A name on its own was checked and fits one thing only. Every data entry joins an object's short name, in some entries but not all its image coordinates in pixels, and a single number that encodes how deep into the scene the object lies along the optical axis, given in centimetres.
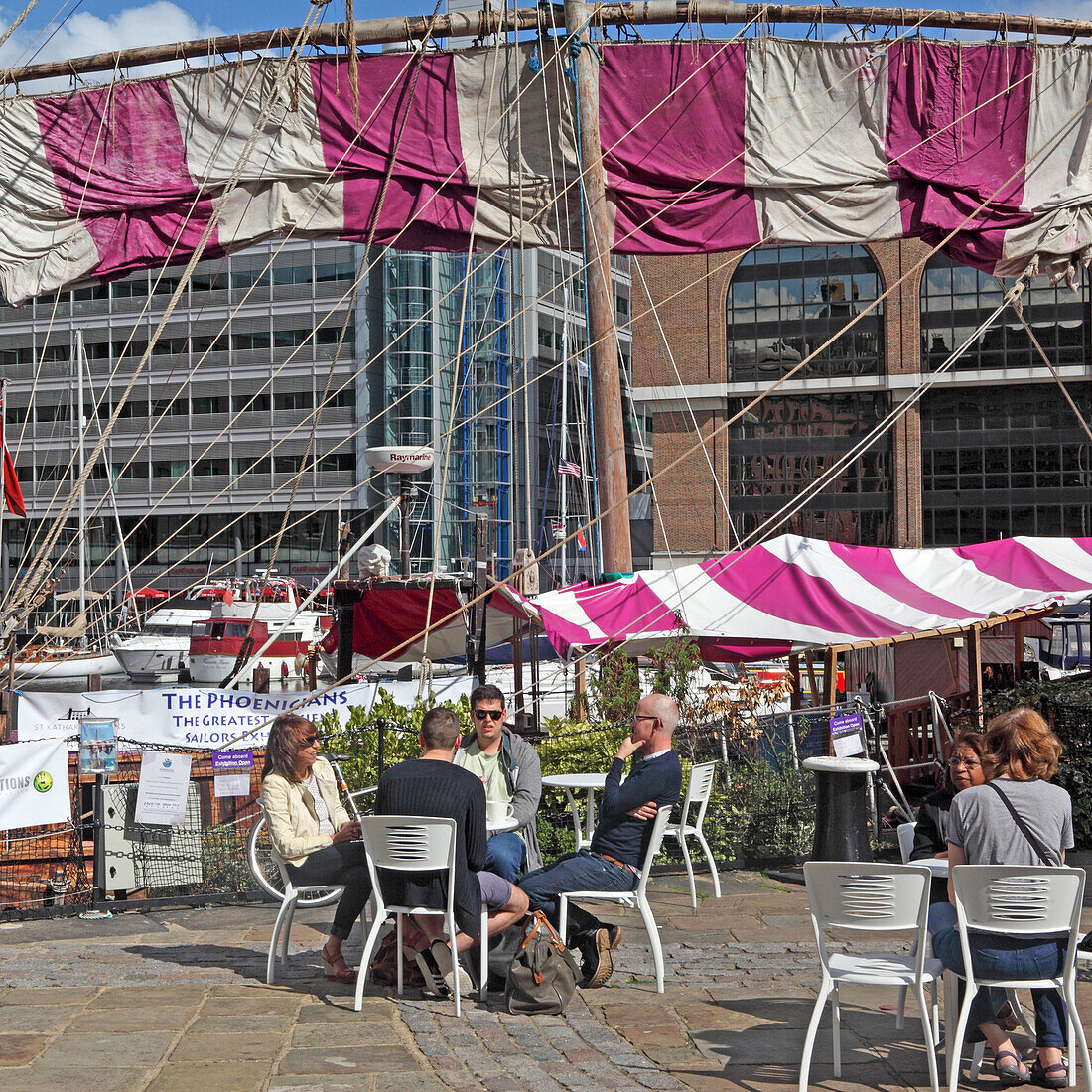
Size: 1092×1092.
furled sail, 1179
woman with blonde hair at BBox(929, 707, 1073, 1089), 478
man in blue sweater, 644
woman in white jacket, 641
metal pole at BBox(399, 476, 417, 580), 1346
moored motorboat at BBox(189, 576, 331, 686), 3853
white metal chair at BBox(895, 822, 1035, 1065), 497
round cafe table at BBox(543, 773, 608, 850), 844
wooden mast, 1096
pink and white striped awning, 1220
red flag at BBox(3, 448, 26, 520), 1420
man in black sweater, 596
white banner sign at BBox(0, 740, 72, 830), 837
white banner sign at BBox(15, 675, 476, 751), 1259
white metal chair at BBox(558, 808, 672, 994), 625
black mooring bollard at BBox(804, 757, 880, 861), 886
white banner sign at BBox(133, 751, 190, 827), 838
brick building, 4544
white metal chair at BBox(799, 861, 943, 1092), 482
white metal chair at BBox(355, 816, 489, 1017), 583
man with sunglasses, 706
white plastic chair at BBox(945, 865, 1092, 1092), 465
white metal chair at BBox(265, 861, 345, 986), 637
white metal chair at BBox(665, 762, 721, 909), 814
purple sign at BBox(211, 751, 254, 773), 882
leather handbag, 588
